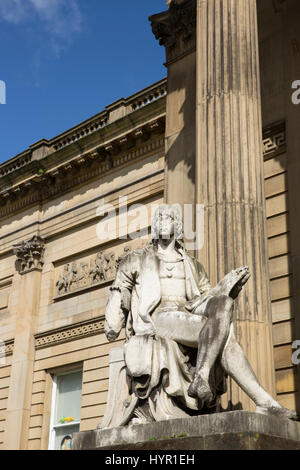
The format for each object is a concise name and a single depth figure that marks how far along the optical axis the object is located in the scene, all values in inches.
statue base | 206.1
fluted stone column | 315.0
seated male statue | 240.5
